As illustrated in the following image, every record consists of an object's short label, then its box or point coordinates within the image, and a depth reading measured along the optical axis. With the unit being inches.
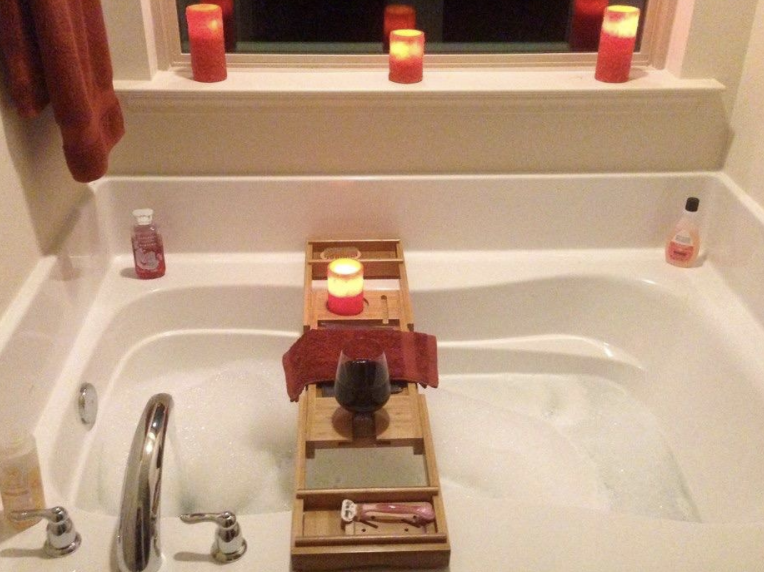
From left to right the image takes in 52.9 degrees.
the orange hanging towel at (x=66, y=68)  44.6
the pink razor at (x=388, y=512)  40.9
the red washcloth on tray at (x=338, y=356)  51.3
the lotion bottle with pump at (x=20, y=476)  38.7
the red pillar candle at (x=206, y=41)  61.9
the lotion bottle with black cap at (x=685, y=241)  65.3
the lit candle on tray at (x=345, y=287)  58.8
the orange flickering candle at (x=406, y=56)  62.9
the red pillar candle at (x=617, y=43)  63.0
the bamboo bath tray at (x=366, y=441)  38.6
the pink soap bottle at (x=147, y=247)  62.5
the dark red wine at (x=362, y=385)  45.9
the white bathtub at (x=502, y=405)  40.8
